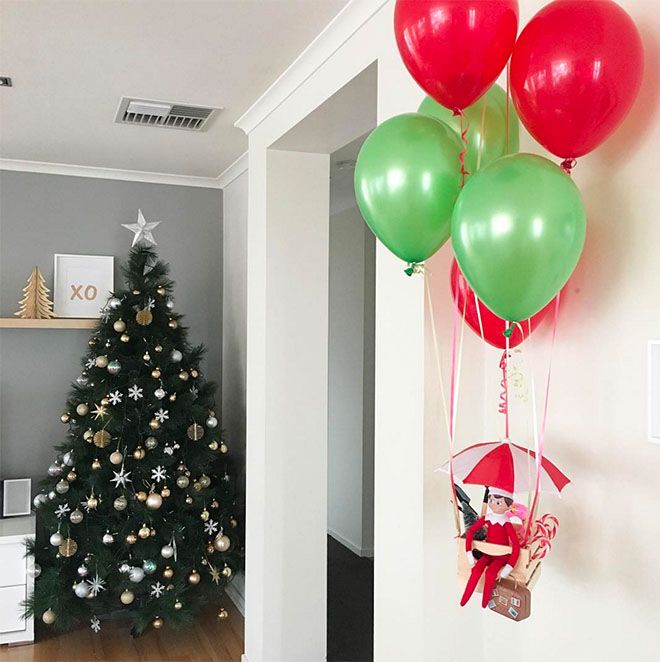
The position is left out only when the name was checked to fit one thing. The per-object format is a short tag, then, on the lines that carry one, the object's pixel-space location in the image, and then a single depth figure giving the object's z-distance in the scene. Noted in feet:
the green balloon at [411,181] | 4.16
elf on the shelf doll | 4.54
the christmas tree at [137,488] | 11.75
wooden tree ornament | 13.38
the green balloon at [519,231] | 3.69
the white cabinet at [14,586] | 11.91
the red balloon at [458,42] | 4.00
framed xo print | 13.92
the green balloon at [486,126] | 4.61
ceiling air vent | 10.21
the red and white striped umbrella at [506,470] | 4.54
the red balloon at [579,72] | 3.84
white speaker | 13.06
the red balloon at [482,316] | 4.87
